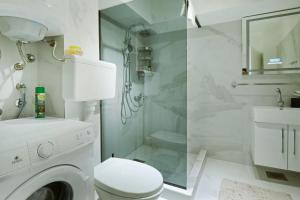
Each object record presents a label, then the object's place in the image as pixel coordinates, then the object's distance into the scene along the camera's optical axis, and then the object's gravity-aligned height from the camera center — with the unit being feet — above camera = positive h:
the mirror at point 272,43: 6.13 +2.16
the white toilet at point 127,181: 3.19 -1.75
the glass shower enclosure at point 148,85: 5.58 +0.49
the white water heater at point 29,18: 2.59 +1.43
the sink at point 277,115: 5.29 -0.57
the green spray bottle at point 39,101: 3.76 -0.07
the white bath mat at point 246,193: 4.83 -2.91
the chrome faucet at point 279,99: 6.18 -0.05
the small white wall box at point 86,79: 3.66 +0.48
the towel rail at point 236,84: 6.87 +0.60
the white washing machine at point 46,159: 1.89 -0.83
